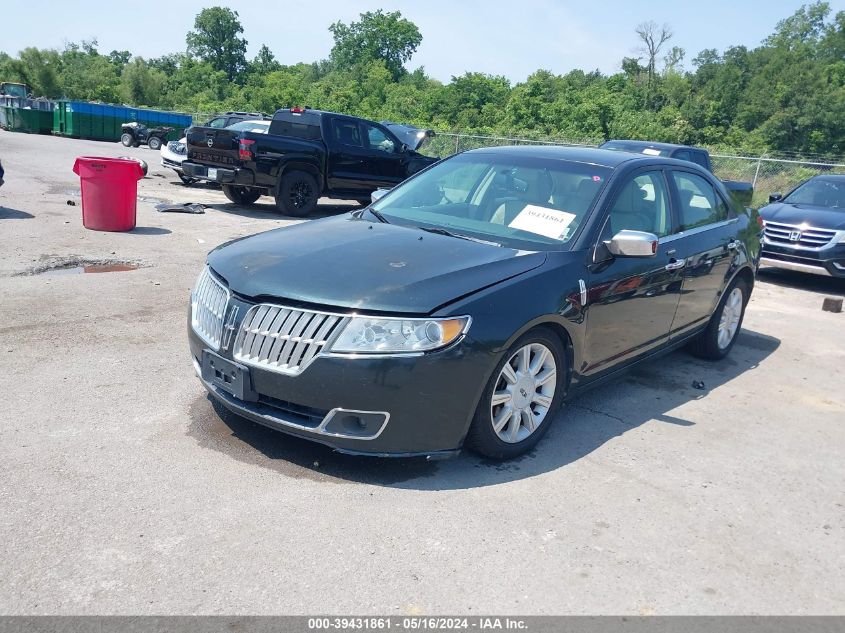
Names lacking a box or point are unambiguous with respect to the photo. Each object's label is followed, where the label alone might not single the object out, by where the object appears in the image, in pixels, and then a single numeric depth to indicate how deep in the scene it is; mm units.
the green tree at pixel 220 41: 102938
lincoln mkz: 3674
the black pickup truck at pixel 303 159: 13477
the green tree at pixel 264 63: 103500
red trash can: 10164
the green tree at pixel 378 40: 94500
